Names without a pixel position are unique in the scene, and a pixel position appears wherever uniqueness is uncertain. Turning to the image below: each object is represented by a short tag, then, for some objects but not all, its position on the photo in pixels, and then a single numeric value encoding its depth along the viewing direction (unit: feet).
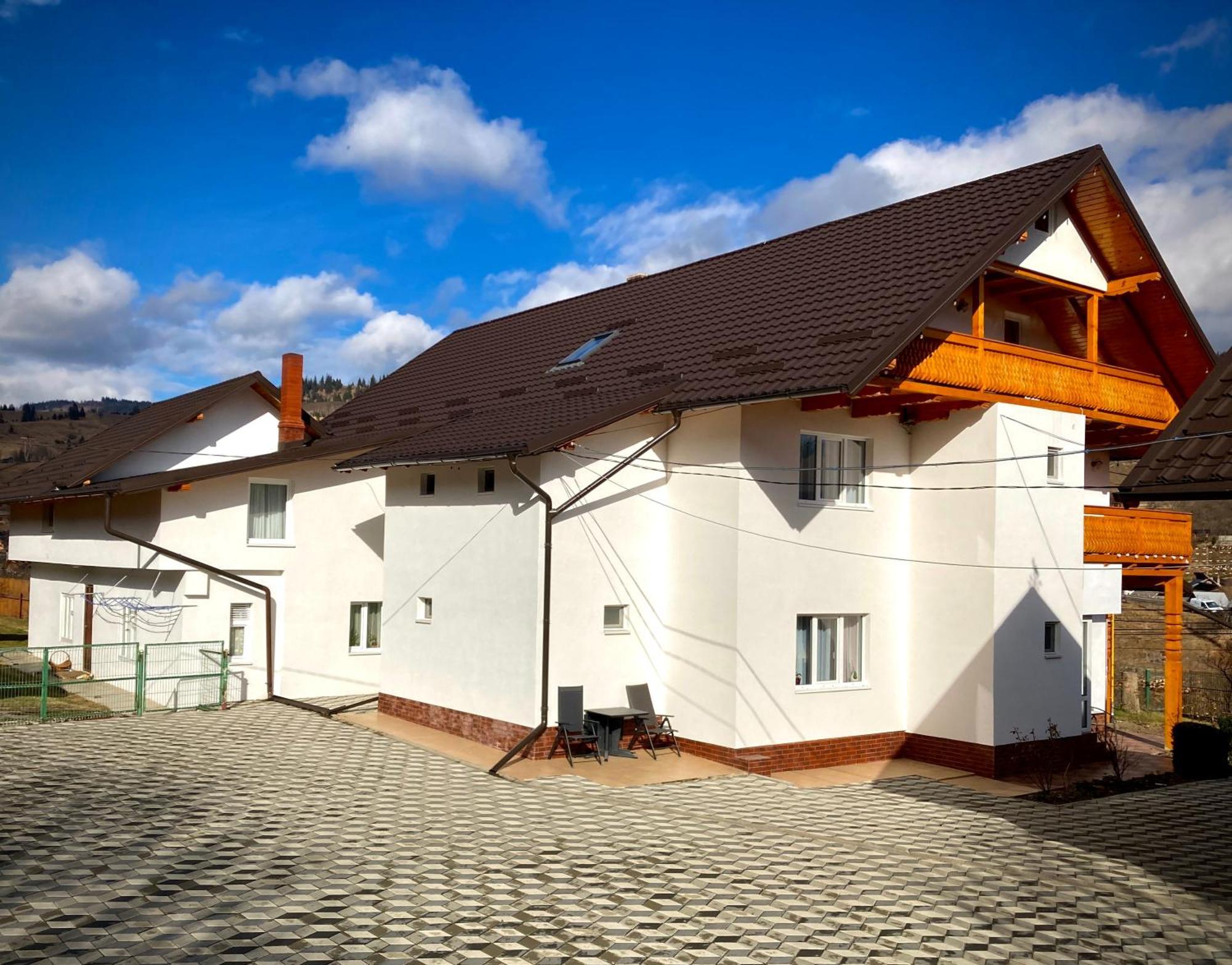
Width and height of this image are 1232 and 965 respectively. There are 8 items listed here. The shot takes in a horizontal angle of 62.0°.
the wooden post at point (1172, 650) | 62.59
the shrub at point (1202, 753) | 54.60
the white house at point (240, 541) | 64.54
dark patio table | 50.16
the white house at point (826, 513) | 49.65
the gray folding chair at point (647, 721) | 52.03
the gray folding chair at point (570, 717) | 49.57
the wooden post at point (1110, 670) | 65.26
